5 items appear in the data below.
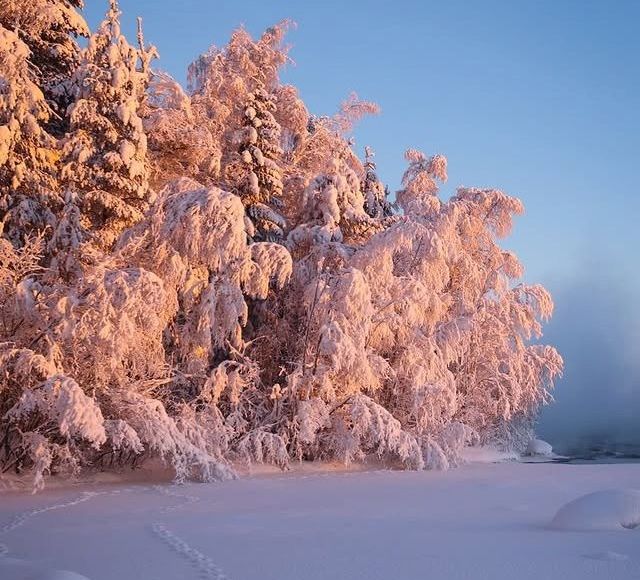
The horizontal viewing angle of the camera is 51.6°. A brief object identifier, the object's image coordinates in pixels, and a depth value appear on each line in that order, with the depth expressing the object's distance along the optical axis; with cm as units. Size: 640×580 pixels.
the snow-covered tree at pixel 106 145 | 1511
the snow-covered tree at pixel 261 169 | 1700
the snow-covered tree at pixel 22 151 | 1376
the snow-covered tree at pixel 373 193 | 2536
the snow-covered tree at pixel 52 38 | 1564
